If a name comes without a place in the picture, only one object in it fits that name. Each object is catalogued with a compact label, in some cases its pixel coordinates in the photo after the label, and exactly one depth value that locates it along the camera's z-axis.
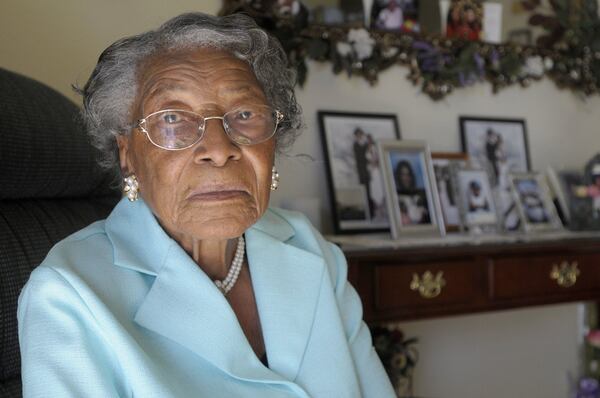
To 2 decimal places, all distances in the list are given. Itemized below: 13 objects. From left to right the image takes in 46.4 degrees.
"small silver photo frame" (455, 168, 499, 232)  2.31
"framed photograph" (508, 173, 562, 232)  2.40
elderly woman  0.97
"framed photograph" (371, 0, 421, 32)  2.30
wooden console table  1.84
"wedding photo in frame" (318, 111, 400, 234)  2.20
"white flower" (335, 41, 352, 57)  2.22
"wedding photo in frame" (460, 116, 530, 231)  2.45
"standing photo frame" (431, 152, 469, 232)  2.31
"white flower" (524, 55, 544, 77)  2.65
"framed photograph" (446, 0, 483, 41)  2.46
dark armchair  1.14
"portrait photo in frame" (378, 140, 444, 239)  2.15
